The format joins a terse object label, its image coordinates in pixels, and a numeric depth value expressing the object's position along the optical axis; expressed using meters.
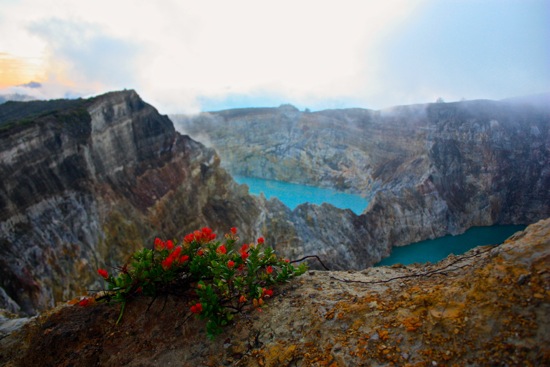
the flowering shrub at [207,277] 4.40
